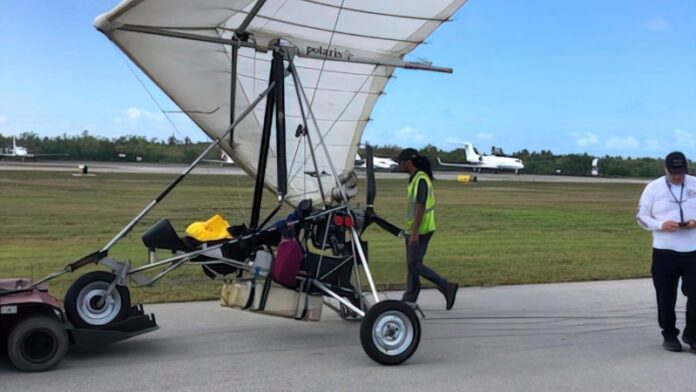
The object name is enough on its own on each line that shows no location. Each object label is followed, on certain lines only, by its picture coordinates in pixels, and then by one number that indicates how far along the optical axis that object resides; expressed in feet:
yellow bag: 22.35
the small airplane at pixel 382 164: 228.63
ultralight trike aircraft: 20.31
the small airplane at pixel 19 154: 241.35
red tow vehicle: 18.20
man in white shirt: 22.11
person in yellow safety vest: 25.95
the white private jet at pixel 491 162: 272.10
